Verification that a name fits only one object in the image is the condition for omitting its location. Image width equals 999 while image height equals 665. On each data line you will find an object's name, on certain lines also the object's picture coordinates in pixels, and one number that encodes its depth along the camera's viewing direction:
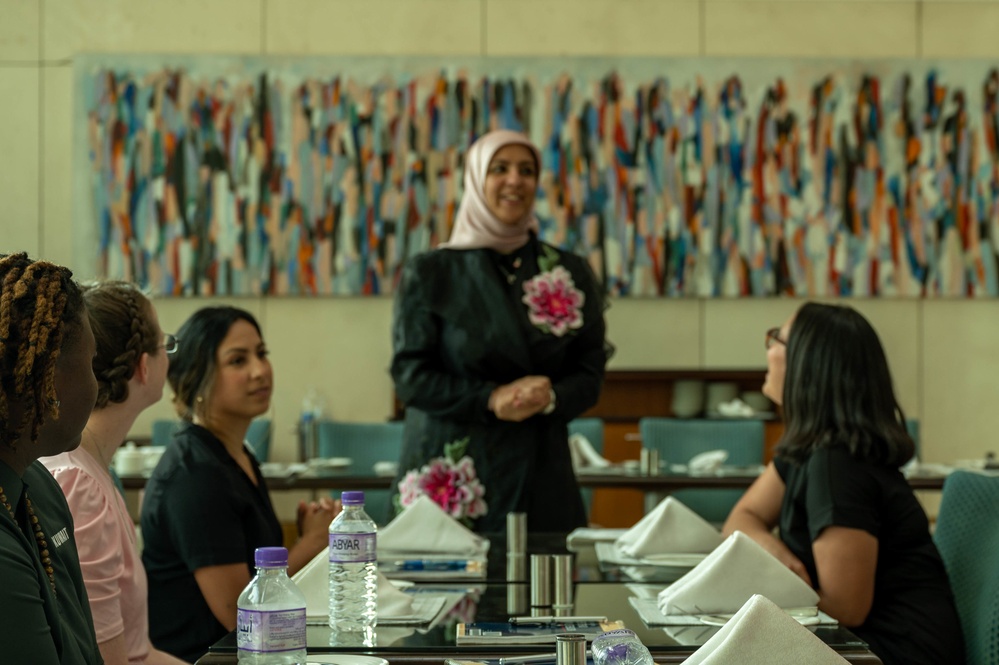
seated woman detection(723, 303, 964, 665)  3.99
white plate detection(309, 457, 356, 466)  9.36
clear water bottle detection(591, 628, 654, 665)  2.53
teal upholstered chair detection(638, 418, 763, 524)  9.88
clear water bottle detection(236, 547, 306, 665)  2.65
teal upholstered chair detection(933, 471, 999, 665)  4.10
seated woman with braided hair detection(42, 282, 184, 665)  3.22
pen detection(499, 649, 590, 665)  2.87
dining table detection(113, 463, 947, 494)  8.49
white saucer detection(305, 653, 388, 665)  2.90
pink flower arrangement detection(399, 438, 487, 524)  5.78
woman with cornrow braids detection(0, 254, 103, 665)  2.08
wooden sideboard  11.91
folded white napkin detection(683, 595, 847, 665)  2.46
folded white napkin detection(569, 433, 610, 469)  9.35
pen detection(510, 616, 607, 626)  3.35
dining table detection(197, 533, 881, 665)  3.00
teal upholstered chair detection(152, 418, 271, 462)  10.54
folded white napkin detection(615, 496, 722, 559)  4.70
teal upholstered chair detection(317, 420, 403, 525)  9.84
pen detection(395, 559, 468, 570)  4.40
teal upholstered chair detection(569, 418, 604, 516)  10.02
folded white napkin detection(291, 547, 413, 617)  3.44
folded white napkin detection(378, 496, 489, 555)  4.70
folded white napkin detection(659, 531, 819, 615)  3.50
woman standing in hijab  5.76
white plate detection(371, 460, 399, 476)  8.92
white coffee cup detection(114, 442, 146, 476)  8.67
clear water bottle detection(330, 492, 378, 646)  3.33
